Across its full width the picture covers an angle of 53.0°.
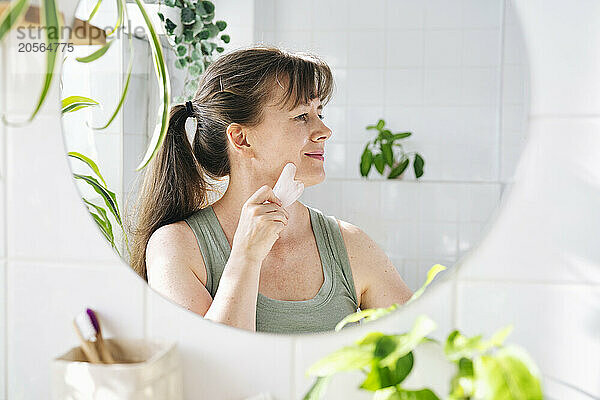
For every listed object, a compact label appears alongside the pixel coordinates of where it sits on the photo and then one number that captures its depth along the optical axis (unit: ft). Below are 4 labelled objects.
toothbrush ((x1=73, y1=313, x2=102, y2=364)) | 3.03
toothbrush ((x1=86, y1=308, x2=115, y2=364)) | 3.05
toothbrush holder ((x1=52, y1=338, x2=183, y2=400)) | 2.83
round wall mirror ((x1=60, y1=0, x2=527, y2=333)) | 2.70
